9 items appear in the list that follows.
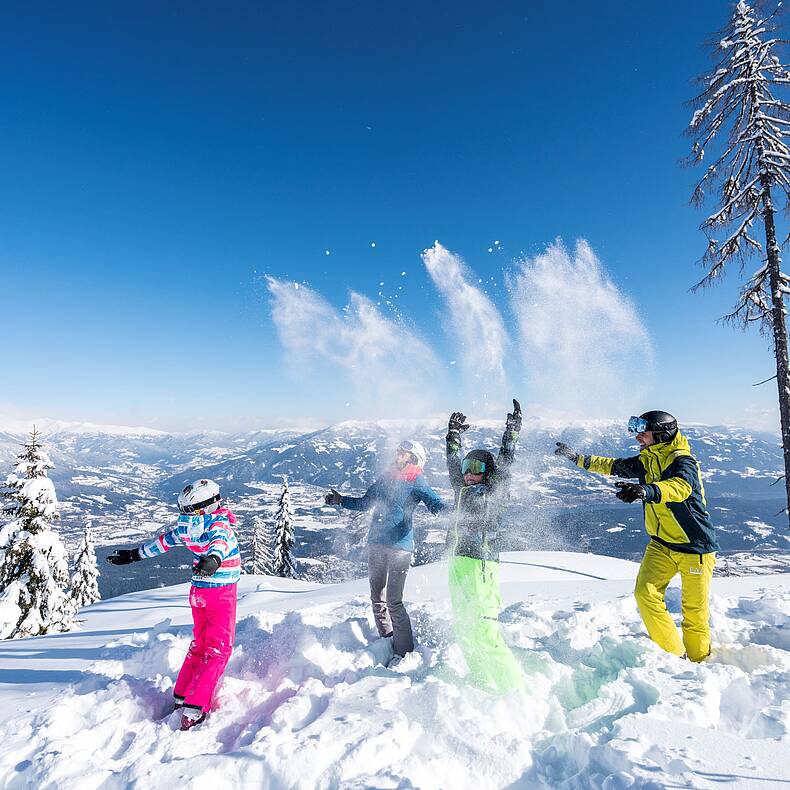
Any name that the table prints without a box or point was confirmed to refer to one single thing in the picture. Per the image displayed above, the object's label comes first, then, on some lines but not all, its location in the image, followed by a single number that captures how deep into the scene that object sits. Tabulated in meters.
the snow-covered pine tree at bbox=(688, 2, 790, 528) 11.18
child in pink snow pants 4.38
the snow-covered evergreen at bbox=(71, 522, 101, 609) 30.84
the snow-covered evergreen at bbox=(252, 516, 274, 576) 33.03
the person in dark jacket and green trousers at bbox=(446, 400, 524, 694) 4.59
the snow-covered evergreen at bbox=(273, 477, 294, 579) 32.16
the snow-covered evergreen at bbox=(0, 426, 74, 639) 16.38
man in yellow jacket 5.02
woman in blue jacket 5.37
